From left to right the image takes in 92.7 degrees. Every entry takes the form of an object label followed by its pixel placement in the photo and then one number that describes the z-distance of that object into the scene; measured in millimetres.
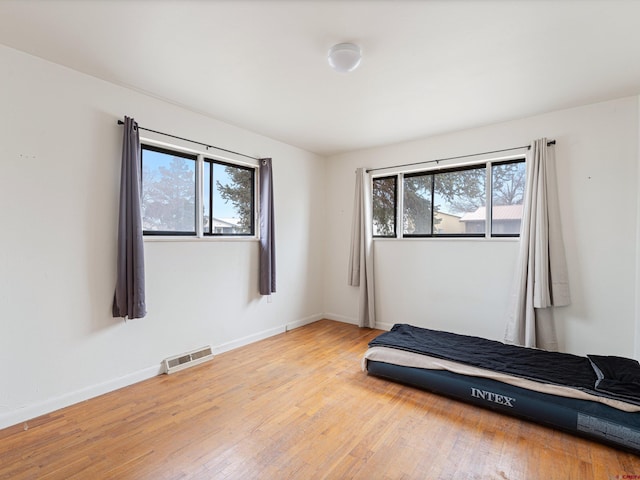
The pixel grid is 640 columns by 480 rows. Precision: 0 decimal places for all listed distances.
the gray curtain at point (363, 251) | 4418
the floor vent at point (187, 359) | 2971
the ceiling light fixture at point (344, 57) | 2045
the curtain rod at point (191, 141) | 2807
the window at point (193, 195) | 2967
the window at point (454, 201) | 3533
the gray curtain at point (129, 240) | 2582
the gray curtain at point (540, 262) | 3072
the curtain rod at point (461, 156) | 3291
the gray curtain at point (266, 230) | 3840
